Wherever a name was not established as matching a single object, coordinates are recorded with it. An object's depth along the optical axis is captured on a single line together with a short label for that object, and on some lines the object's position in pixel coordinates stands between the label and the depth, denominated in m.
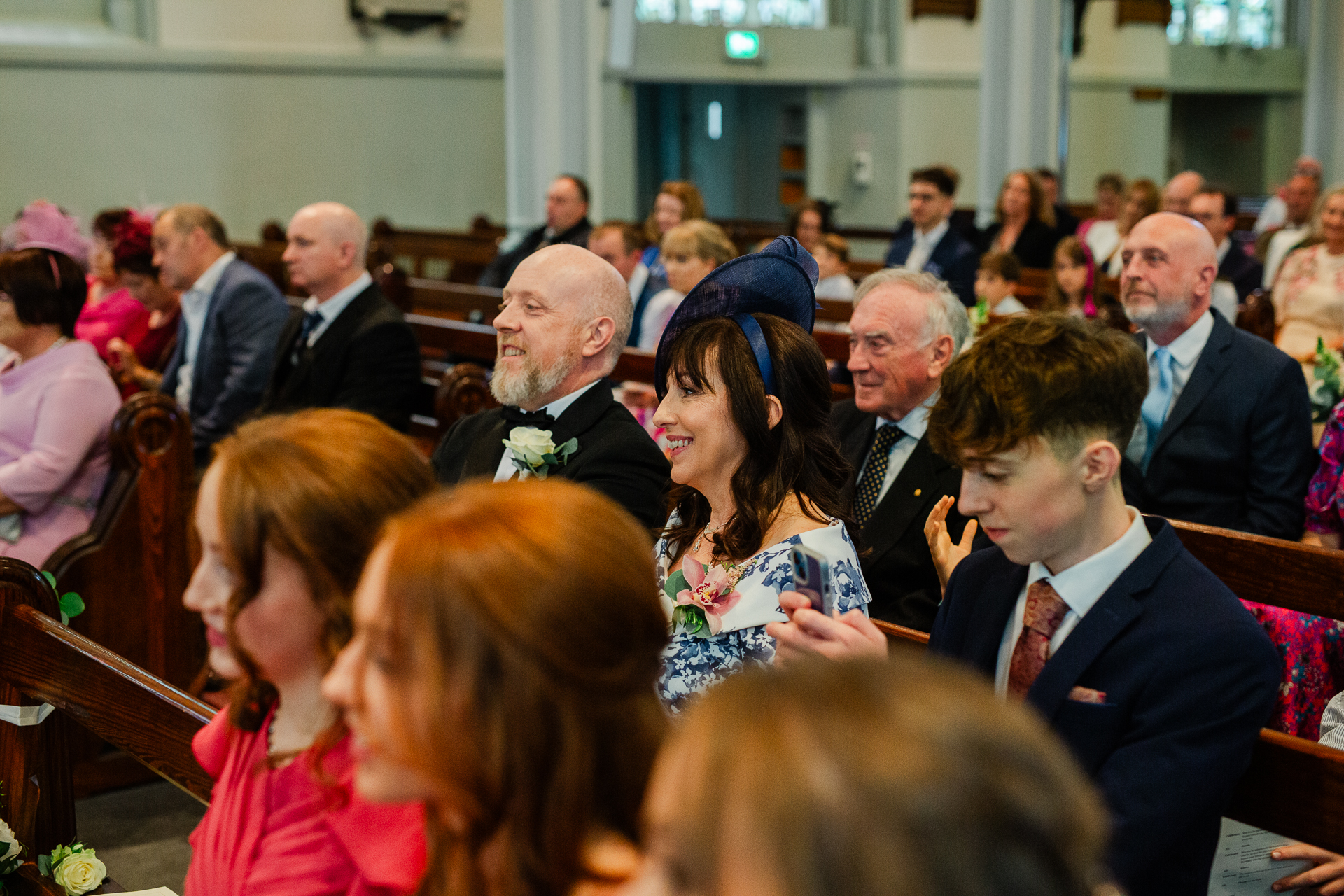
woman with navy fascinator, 2.20
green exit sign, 13.38
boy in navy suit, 1.57
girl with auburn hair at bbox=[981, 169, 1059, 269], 8.30
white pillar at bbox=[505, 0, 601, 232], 9.05
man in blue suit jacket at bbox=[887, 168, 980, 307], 7.14
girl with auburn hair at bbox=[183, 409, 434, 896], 1.36
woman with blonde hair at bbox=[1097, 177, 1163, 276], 8.49
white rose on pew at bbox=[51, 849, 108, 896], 2.16
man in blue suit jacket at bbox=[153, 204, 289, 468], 5.17
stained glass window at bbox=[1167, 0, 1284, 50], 17.00
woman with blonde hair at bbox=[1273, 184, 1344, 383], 5.44
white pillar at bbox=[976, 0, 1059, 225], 10.33
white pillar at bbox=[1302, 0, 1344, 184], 13.98
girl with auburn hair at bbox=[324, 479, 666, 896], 0.98
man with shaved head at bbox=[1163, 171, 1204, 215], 8.30
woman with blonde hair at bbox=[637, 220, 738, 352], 5.30
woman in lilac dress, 3.76
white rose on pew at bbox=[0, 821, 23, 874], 2.18
